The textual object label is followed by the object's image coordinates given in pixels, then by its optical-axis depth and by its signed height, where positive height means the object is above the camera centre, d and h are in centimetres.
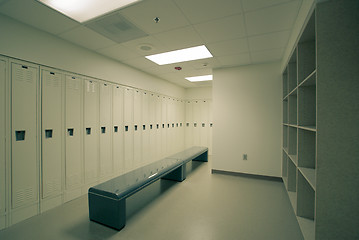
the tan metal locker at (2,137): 202 -23
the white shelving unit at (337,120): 128 -2
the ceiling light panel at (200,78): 510 +122
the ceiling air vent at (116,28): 213 +124
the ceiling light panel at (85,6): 188 +128
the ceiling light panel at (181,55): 325 +128
